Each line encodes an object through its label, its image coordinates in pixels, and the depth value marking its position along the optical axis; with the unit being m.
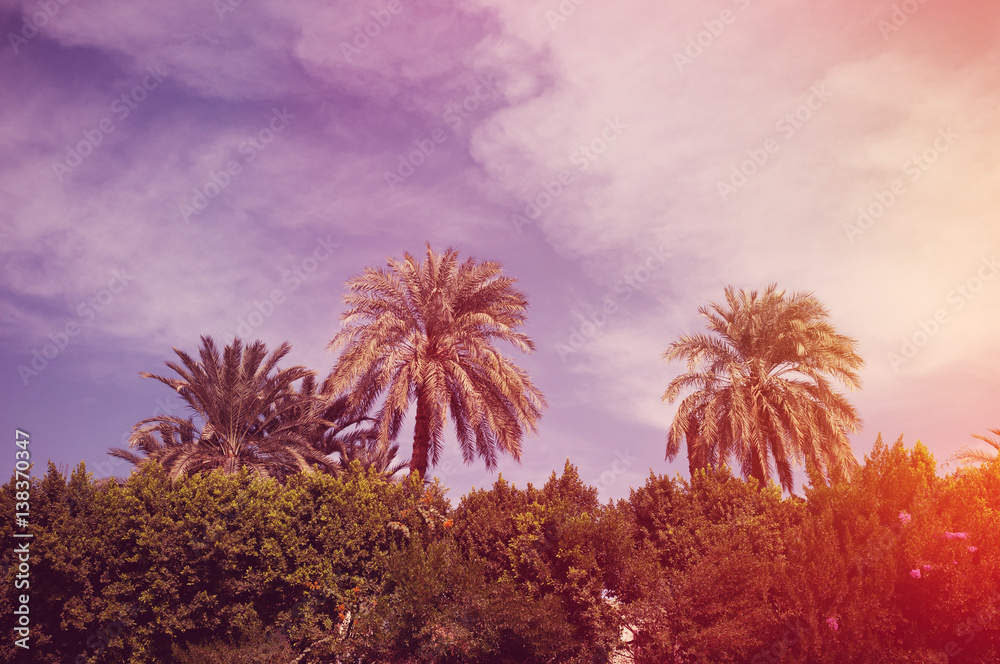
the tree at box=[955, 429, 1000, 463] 15.45
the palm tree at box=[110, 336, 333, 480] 21.94
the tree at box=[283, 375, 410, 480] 23.80
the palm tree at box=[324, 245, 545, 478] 20.75
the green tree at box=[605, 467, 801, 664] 11.73
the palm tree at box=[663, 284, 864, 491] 22.31
